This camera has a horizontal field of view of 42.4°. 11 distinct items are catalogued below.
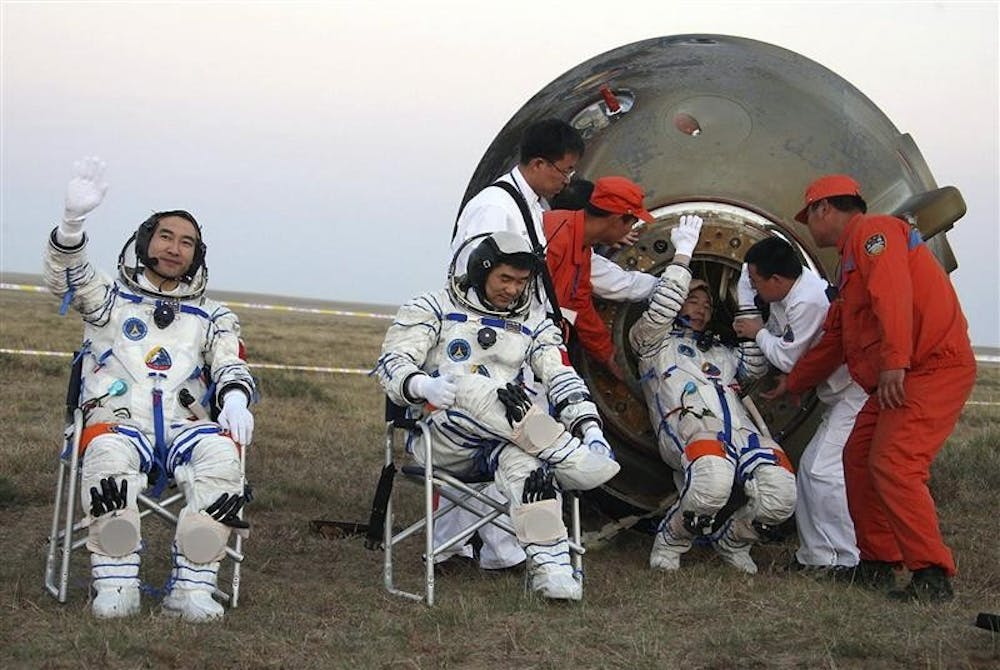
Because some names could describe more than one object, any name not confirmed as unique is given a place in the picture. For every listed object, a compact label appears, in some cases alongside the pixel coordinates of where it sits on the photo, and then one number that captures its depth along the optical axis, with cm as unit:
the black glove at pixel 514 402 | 543
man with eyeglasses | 623
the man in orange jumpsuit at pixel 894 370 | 567
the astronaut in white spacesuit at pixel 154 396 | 495
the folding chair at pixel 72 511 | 505
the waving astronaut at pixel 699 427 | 619
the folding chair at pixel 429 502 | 540
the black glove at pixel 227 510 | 507
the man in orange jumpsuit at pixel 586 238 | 619
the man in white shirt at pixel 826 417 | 632
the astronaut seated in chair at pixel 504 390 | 536
